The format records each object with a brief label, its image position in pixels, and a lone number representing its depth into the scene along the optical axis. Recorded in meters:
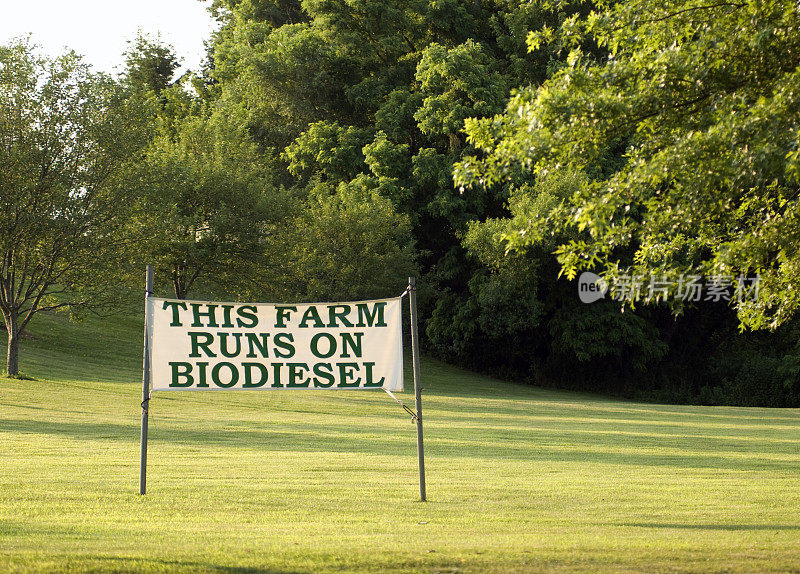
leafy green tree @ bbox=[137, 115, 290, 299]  70.56
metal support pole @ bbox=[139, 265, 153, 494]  19.52
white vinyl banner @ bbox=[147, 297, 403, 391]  19.55
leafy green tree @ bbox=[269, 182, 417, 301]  76.94
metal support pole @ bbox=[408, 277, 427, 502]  19.86
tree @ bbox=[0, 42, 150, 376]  62.53
